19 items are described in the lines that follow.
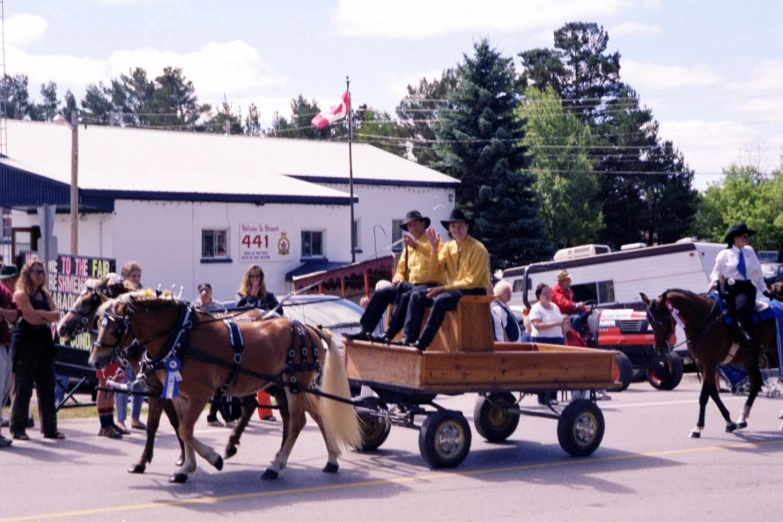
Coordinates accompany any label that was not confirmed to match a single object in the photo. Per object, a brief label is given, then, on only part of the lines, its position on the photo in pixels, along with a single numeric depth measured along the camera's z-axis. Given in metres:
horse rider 13.27
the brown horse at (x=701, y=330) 13.05
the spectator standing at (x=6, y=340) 12.15
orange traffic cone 14.82
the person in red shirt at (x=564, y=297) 19.38
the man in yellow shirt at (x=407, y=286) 11.15
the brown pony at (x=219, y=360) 9.73
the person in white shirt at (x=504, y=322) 15.67
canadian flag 39.16
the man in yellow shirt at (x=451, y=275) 10.54
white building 31.73
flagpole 36.78
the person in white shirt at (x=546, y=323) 16.41
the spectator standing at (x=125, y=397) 12.48
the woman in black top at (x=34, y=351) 12.30
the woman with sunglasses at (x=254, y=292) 13.20
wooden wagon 10.48
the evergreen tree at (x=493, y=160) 44.97
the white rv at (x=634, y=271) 22.94
